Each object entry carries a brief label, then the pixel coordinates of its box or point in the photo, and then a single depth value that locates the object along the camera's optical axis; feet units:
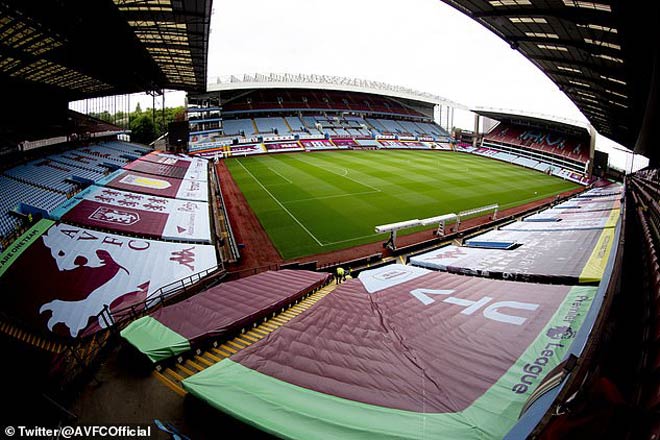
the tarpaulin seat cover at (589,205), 66.28
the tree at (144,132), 212.23
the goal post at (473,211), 64.51
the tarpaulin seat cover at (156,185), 70.79
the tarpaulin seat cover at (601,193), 90.74
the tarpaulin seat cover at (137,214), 49.06
